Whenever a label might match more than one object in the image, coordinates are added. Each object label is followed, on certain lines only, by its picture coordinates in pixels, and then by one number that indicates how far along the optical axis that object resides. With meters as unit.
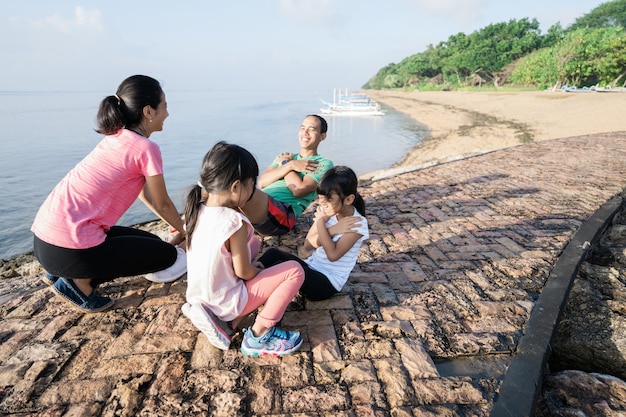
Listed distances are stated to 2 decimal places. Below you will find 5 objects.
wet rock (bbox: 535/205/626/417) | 1.88
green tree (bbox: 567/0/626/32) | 52.72
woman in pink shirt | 2.35
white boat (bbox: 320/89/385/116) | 33.54
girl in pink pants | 1.93
